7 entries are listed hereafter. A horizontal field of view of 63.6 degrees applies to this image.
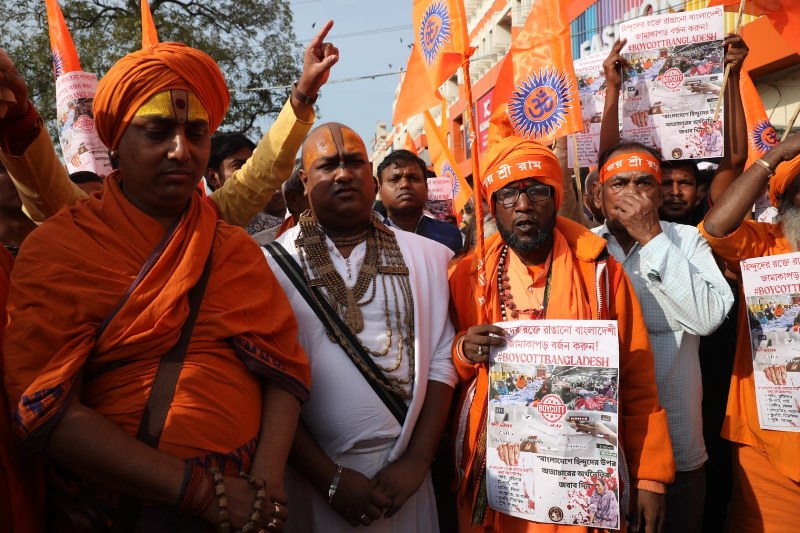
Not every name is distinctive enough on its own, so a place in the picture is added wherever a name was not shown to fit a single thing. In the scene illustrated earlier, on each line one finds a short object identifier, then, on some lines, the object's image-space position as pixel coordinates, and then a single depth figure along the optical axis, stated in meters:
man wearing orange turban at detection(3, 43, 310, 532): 1.75
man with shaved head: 2.43
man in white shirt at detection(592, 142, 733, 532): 2.79
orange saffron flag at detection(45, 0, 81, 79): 4.75
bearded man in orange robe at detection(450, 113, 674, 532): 2.50
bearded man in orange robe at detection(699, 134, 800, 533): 2.92
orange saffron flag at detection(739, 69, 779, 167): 4.64
